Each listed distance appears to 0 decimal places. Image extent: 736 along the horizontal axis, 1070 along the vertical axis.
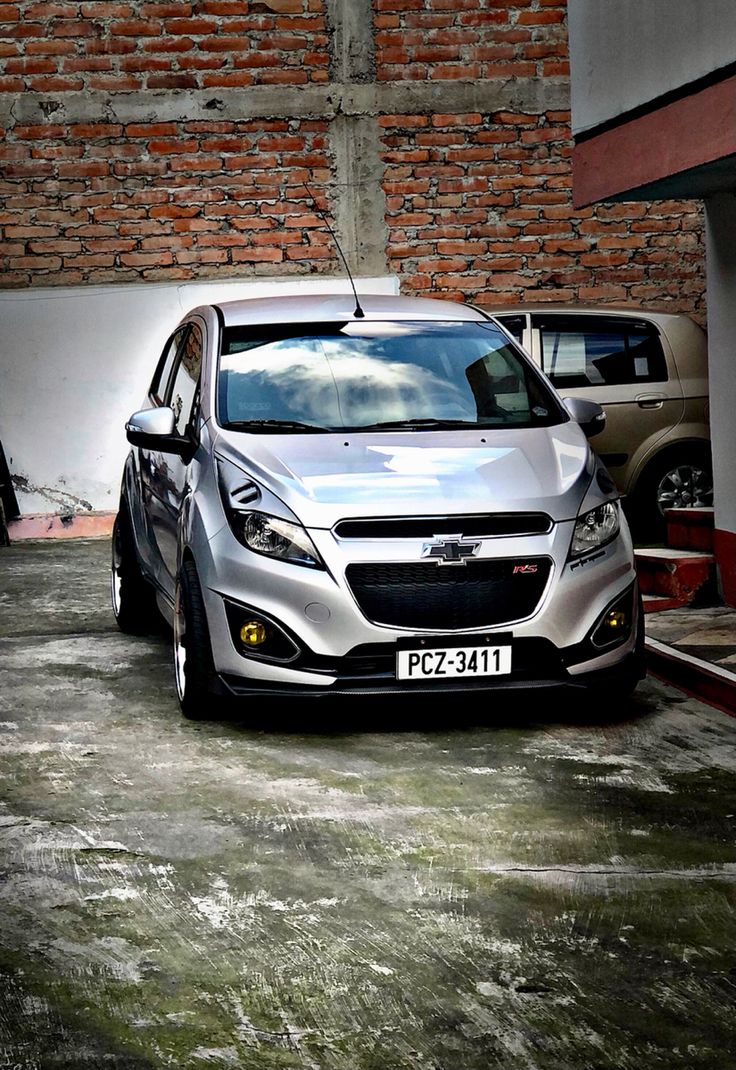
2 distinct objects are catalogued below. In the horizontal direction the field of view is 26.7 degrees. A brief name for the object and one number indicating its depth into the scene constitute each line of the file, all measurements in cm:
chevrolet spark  618
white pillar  906
